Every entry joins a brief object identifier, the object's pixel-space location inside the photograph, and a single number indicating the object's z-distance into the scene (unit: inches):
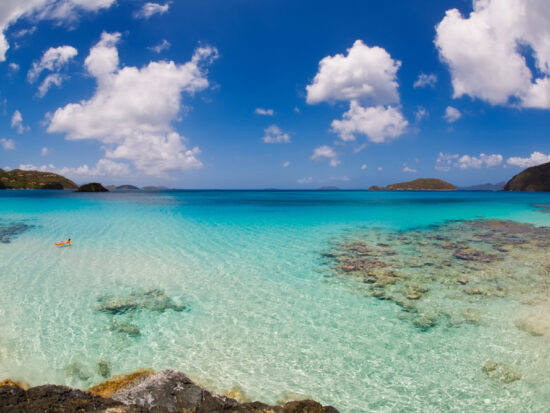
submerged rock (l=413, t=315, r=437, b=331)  307.7
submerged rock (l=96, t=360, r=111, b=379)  234.7
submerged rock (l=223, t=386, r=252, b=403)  208.5
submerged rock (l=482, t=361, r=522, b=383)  229.1
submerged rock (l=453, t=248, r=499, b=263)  584.4
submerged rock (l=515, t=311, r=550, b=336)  295.6
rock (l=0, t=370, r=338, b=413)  153.5
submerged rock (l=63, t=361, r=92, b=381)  231.1
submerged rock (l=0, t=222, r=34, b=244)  762.5
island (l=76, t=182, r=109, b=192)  5794.8
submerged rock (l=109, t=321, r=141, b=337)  295.5
